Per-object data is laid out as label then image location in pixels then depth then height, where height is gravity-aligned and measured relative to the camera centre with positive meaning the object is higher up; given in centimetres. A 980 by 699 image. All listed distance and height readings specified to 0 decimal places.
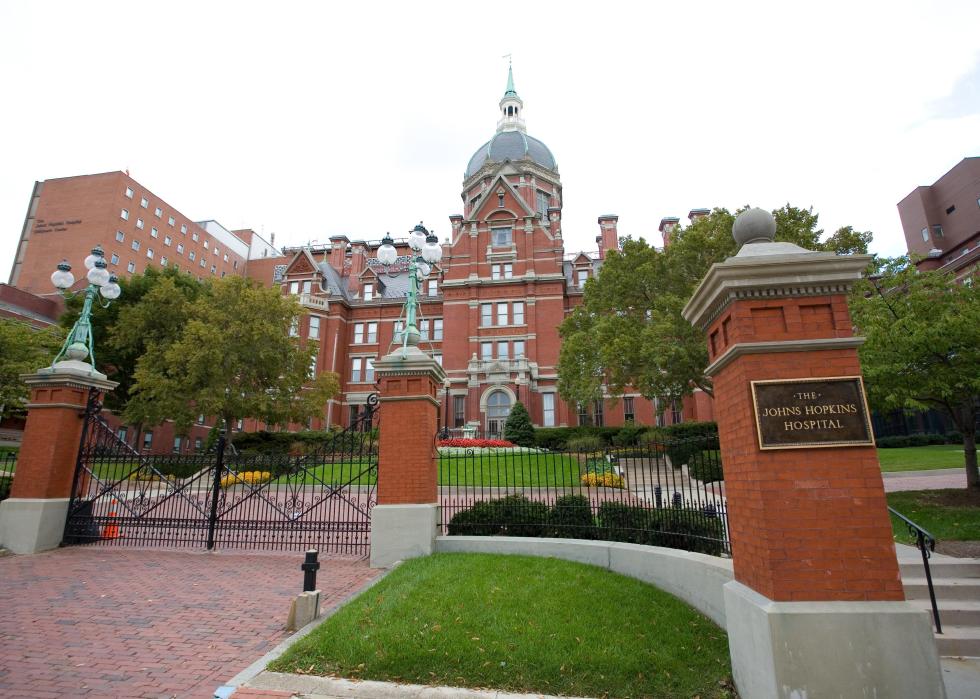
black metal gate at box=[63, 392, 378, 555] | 1033 -69
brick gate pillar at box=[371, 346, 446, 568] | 906 +40
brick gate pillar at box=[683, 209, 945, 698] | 378 -12
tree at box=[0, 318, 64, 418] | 2497 +626
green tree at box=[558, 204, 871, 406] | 2228 +826
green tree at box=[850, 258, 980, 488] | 1019 +264
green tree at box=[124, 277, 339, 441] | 2827 +631
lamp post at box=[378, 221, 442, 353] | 1027 +439
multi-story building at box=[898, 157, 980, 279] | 4619 +2501
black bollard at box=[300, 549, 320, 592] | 614 -99
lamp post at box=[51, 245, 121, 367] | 1130 +421
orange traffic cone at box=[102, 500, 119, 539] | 1114 -100
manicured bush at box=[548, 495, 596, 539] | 895 -59
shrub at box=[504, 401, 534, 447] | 3338 +350
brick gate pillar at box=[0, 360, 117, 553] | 1050 +48
